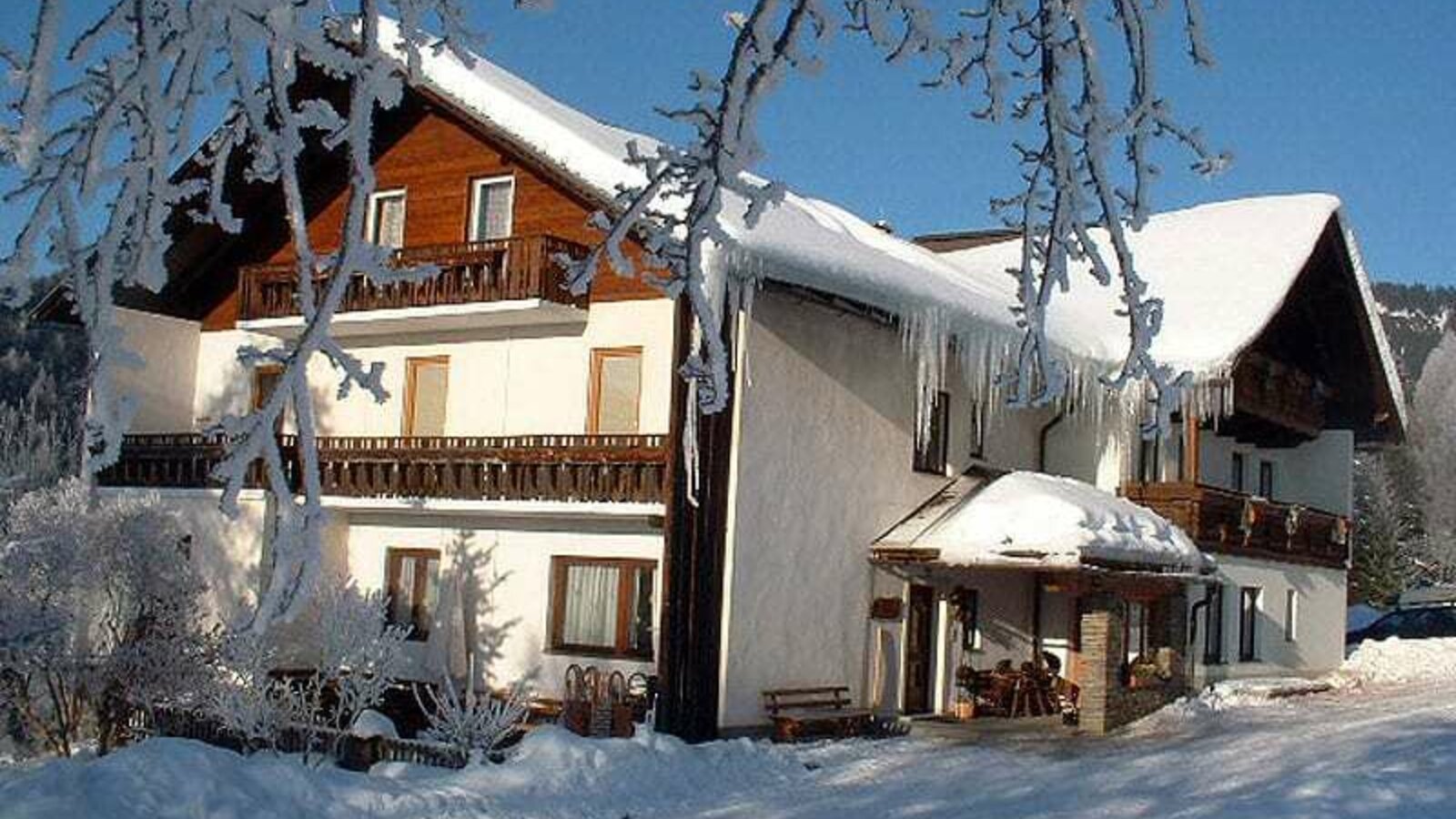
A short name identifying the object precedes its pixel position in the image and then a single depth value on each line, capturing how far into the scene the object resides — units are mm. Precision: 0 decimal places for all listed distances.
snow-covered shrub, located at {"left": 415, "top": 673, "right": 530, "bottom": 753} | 16609
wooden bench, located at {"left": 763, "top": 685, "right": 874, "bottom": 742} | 18906
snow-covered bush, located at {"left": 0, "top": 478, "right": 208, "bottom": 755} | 17766
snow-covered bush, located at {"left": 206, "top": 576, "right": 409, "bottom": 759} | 16812
